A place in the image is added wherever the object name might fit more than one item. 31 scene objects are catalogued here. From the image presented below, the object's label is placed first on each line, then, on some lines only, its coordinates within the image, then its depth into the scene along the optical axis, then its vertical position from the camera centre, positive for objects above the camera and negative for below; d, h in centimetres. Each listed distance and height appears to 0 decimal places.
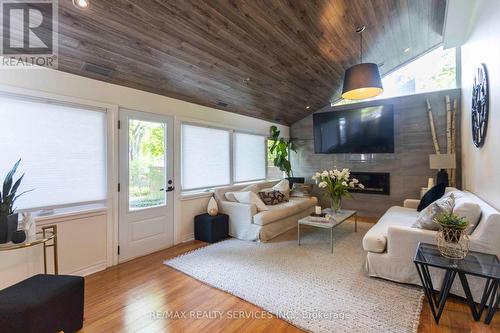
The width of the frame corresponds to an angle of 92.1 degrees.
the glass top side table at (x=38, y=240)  182 -57
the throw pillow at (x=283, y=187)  524 -44
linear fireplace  546 -36
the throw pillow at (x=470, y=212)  234 -46
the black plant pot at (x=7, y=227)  184 -44
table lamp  430 +7
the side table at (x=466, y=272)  176 -77
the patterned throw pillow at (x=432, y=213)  250 -51
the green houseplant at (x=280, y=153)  620 +38
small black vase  186 -51
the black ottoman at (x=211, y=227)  395 -100
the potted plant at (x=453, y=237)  191 -58
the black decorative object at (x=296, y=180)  636 -34
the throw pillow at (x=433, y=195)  363 -45
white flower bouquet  395 -29
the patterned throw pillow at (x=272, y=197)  473 -60
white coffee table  352 -82
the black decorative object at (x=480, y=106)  277 +74
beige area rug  200 -124
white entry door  328 -22
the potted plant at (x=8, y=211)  185 -32
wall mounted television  538 +86
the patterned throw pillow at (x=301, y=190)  562 -54
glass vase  402 -59
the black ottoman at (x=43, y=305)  152 -91
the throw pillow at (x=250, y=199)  414 -54
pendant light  301 +111
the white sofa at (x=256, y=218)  393 -87
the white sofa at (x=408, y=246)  210 -84
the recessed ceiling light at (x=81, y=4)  204 +143
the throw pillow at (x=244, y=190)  444 -45
